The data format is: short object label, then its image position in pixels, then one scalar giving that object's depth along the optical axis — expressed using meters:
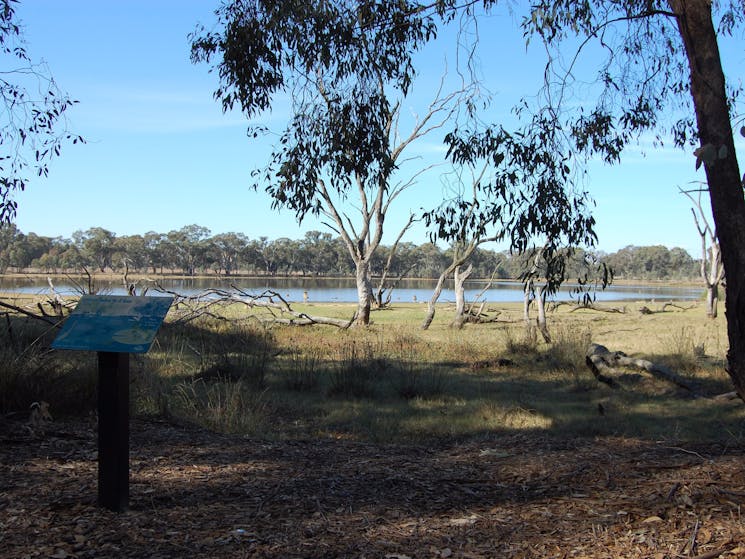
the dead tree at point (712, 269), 23.75
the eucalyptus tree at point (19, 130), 7.17
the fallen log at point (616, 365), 8.81
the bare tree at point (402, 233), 21.02
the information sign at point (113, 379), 3.34
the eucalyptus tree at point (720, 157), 3.99
